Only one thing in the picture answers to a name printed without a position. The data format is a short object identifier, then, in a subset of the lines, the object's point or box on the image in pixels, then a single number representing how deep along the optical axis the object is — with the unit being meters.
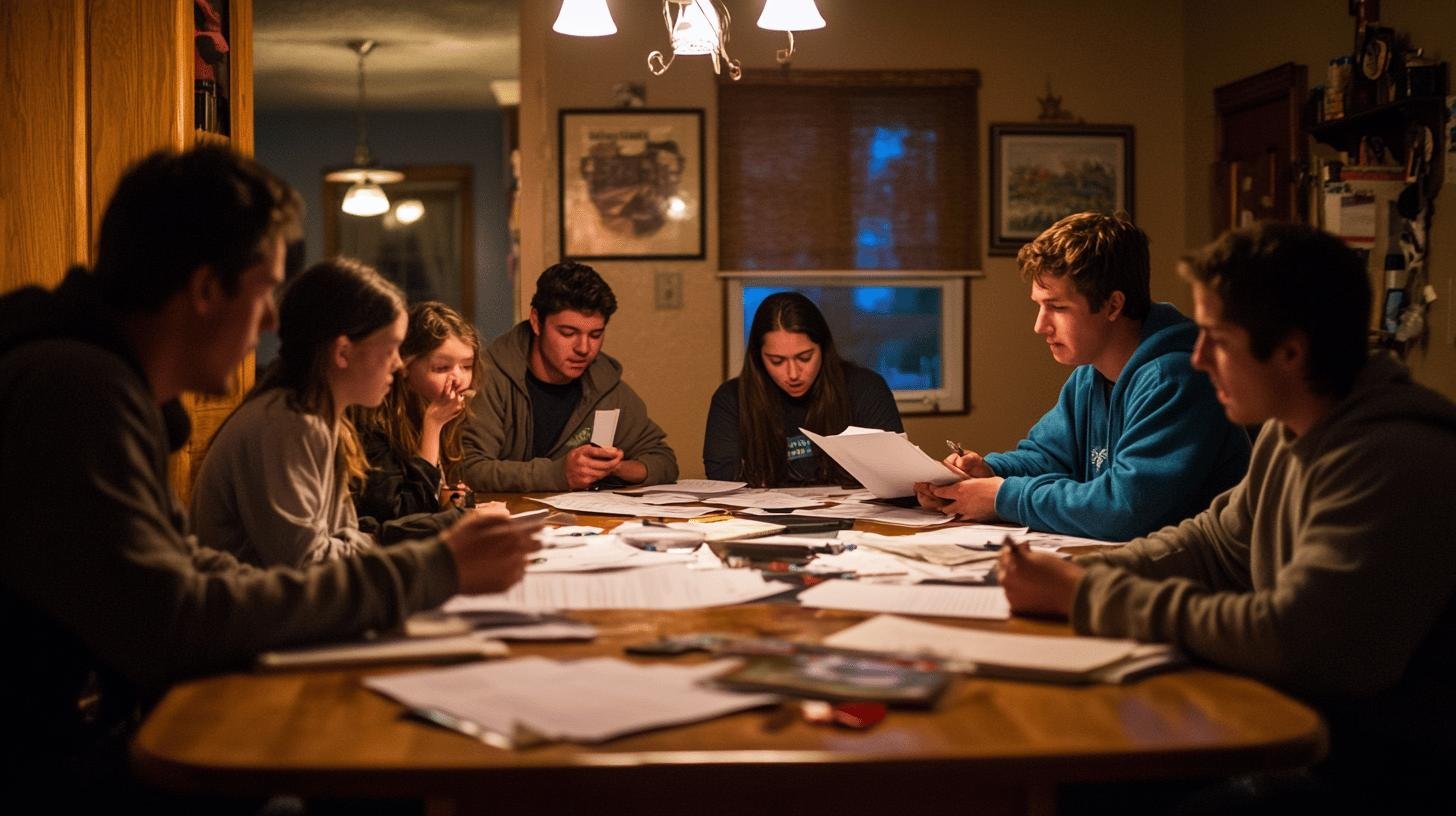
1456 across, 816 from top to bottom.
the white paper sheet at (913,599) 1.66
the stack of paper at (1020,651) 1.32
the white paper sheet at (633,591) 1.68
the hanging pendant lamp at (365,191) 7.56
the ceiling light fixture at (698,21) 2.77
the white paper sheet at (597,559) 1.96
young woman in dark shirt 3.61
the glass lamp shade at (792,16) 2.79
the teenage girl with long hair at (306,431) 1.89
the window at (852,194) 5.16
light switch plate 5.09
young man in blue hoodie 2.32
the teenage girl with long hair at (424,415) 2.70
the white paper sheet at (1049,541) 2.27
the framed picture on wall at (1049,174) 5.18
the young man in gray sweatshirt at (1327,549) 1.33
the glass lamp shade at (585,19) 2.85
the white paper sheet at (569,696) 1.14
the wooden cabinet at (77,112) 2.65
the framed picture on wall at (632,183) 5.03
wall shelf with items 3.69
